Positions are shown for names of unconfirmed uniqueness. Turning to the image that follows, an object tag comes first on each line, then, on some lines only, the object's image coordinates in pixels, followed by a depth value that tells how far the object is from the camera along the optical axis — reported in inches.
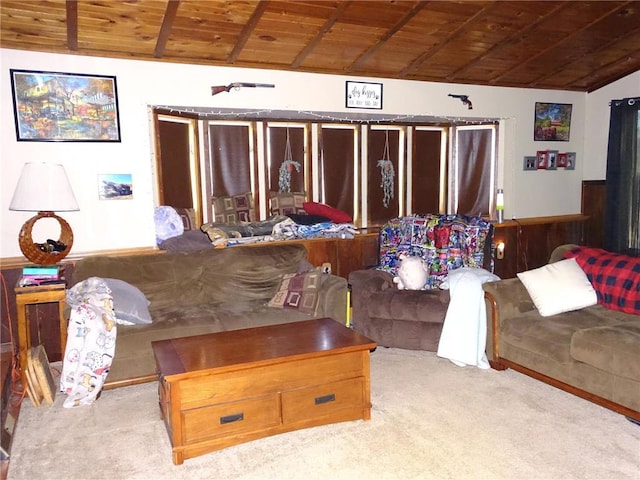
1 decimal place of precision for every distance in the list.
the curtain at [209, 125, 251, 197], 213.3
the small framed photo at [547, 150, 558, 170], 253.6
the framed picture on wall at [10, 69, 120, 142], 157.3
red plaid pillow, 137.5
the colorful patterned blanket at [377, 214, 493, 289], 181.9
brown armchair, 162.7
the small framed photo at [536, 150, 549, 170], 251.0
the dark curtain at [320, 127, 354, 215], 234.1
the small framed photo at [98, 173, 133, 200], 171.8
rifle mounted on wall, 182.4
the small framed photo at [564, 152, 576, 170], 260.0
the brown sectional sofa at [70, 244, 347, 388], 140.3
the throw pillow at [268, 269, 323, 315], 158.2
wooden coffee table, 105.8
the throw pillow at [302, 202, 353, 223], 210.7
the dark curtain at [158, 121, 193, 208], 191.4
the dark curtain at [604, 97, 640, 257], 238.1
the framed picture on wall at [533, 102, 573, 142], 248.8
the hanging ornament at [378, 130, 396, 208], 245.3
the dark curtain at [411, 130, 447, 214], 251.3
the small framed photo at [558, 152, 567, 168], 257.0
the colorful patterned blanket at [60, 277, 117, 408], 129.1
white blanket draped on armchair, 151.6
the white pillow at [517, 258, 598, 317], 142.8
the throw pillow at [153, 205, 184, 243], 180.4
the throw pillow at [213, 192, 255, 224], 212.1
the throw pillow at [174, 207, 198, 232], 196.2
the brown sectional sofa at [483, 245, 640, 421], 116.5
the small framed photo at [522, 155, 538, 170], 247.9
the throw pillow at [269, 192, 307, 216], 222.2
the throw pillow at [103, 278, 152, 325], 142.3
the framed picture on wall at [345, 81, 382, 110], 206.4
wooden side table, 137.1
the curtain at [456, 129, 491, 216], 251.3
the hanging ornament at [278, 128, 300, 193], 225.6
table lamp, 141.6
